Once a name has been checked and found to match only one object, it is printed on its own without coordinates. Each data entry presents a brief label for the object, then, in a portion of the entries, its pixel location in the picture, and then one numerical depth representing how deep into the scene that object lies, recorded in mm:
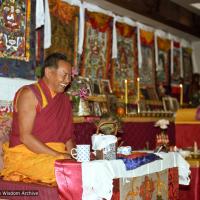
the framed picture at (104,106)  5090
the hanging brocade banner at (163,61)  6805
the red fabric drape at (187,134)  4938
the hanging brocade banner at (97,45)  5262
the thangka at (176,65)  7127
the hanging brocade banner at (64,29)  4719
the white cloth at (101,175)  2773
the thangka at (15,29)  4078
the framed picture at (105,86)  5426
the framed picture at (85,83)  5012
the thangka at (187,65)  7457
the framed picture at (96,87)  5248
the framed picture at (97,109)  4975
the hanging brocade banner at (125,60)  5805
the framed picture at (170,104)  6644
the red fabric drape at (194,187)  4164
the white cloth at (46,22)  4461
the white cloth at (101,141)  3020
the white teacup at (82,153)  2875
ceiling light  6617
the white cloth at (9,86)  4090
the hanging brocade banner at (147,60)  6387
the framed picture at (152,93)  6476
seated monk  3211
